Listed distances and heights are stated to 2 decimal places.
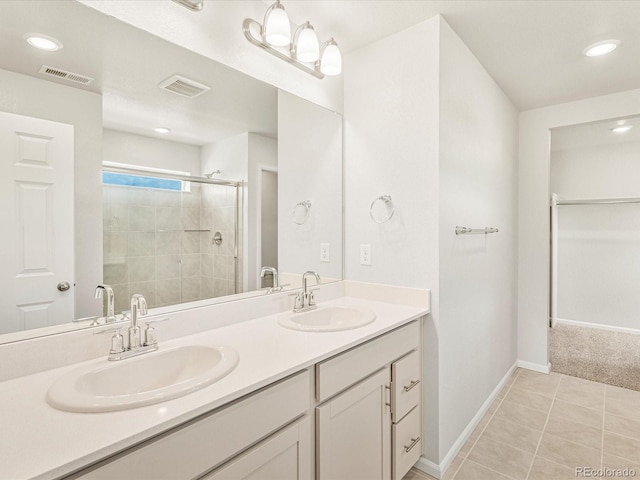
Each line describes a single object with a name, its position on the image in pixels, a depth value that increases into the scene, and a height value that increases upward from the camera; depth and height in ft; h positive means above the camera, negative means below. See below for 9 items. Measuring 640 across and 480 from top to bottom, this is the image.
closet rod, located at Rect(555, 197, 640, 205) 10.73 +1.16
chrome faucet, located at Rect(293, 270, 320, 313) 5.78 -1.12
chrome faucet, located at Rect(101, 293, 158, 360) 3.54 -1.12
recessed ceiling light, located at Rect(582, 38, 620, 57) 6.49 +3.69
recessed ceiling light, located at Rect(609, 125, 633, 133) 10.99 +3.54
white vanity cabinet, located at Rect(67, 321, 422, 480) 2.58 -1.94
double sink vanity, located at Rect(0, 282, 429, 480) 2.34 -1.46
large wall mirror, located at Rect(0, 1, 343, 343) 3.32 +0.77
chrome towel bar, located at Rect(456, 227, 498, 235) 6.45 +0.10
